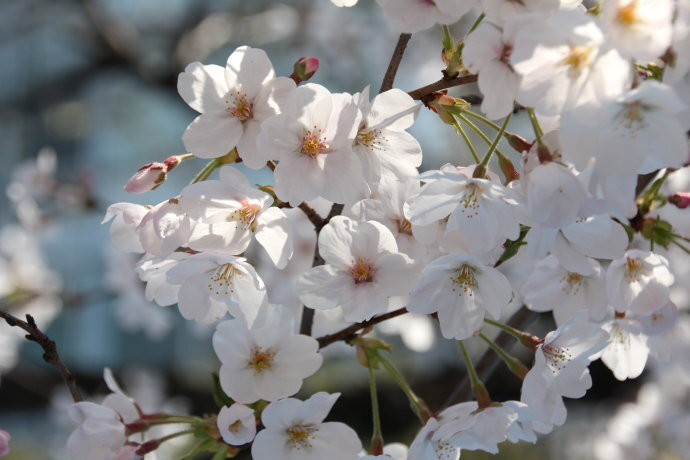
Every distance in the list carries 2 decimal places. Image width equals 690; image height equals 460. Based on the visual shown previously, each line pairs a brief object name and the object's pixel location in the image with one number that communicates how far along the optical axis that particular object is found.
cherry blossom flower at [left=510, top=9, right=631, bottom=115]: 0.52
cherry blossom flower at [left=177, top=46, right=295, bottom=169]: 0.57
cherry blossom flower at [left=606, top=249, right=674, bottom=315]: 0.58
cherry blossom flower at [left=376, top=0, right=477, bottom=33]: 0.55
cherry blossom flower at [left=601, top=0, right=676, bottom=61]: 0.52
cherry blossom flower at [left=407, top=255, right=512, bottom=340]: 0.56
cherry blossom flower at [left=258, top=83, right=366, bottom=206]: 0.55
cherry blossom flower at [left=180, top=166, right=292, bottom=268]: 0.56
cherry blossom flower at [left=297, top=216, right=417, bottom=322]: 0.57
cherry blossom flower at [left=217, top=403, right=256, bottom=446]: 0.56
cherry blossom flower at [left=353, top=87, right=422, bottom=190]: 0.57
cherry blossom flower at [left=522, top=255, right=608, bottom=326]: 0.59
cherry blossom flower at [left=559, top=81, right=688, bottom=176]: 0.51
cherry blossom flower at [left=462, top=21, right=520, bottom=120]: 0.54
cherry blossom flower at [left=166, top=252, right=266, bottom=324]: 0.56
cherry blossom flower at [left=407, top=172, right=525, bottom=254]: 0.55
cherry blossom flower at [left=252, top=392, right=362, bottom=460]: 0.56
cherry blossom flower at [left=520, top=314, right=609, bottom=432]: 0.56
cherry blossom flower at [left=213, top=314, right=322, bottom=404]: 0.57
